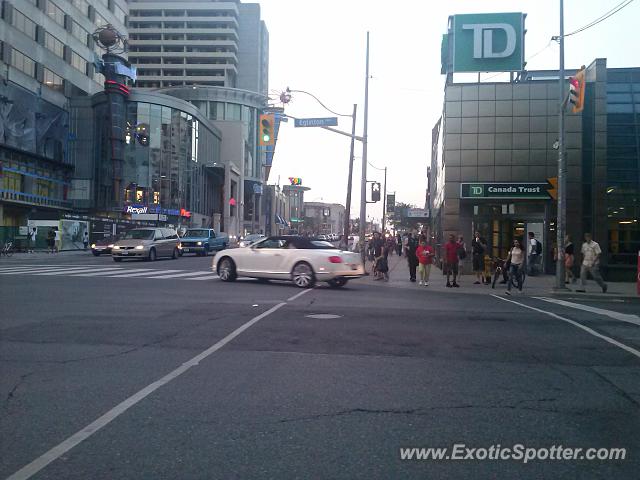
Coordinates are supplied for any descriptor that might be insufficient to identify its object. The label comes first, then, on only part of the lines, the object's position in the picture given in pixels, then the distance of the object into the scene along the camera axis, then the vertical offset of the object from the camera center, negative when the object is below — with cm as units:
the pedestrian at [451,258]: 1947 -51
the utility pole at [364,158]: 2573 +360
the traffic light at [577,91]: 1673 +446
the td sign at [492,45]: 2664 +898
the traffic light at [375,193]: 3038 +248
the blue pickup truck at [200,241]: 3869 -33
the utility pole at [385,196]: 4928 +371
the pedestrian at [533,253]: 2391 -35
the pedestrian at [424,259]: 1975 -57
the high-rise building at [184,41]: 9850 +3289
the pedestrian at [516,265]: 1772 -64
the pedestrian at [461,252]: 1972 -31
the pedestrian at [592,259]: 1758 -38
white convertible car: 1739 -71
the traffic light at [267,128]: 2219 +414
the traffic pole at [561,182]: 1855 +202
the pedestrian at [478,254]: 2025 -37
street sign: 2427 +485
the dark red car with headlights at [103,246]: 3625 -74
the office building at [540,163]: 2475 +356
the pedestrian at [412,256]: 2177 -53
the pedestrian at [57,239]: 3990 -45
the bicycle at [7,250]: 3409 -107
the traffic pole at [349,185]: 2858 +282
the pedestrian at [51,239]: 3812 -44
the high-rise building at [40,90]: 4956 +1324
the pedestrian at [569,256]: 2032 -37
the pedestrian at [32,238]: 3947 -39
